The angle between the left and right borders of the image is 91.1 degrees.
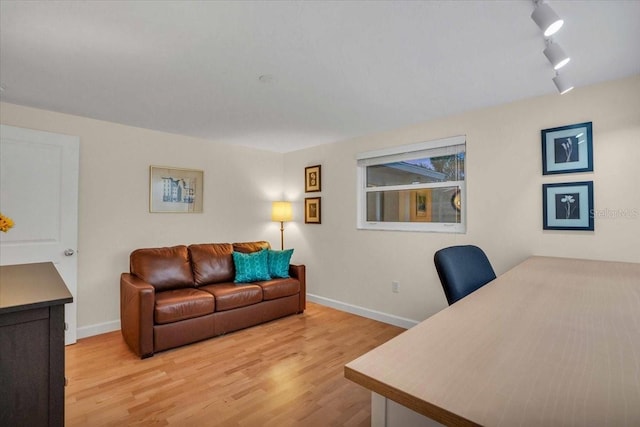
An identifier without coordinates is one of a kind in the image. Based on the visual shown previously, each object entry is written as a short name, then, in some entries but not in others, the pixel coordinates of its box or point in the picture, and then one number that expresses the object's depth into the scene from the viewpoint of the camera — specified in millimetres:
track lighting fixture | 1331
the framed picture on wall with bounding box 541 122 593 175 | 2324
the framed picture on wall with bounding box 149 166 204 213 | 3578
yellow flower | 1529
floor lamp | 4504
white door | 2707
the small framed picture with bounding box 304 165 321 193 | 4285
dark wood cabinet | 1144
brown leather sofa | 2691
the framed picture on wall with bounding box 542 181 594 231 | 2320
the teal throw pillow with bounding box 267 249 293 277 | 3777
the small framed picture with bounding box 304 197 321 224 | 4301
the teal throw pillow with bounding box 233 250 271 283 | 3596
